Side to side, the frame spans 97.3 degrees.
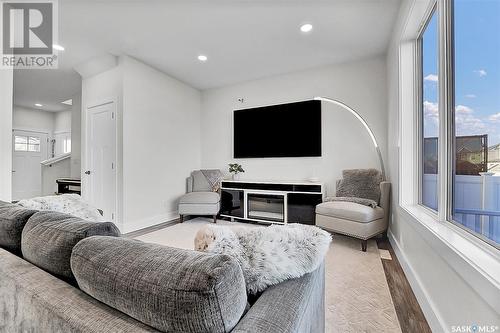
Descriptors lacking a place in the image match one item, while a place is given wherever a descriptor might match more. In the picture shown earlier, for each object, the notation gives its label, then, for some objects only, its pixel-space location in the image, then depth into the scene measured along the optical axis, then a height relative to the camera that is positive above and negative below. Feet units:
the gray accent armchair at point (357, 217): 8.01 -1.99
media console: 10.71 -1.86
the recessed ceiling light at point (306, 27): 8.36 +5.35
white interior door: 10.96 +0.36
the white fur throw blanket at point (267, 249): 2.17 -0.90
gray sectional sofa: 1.48 -1.04
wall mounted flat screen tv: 12.01 +2.06
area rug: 4.55 -3.23
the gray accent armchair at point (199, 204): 12.09 -2.11
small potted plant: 13.71 -0.21
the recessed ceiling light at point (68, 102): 18.07 +5.41
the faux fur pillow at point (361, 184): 9.50 -0.82
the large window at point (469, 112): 3.54 +1.01
